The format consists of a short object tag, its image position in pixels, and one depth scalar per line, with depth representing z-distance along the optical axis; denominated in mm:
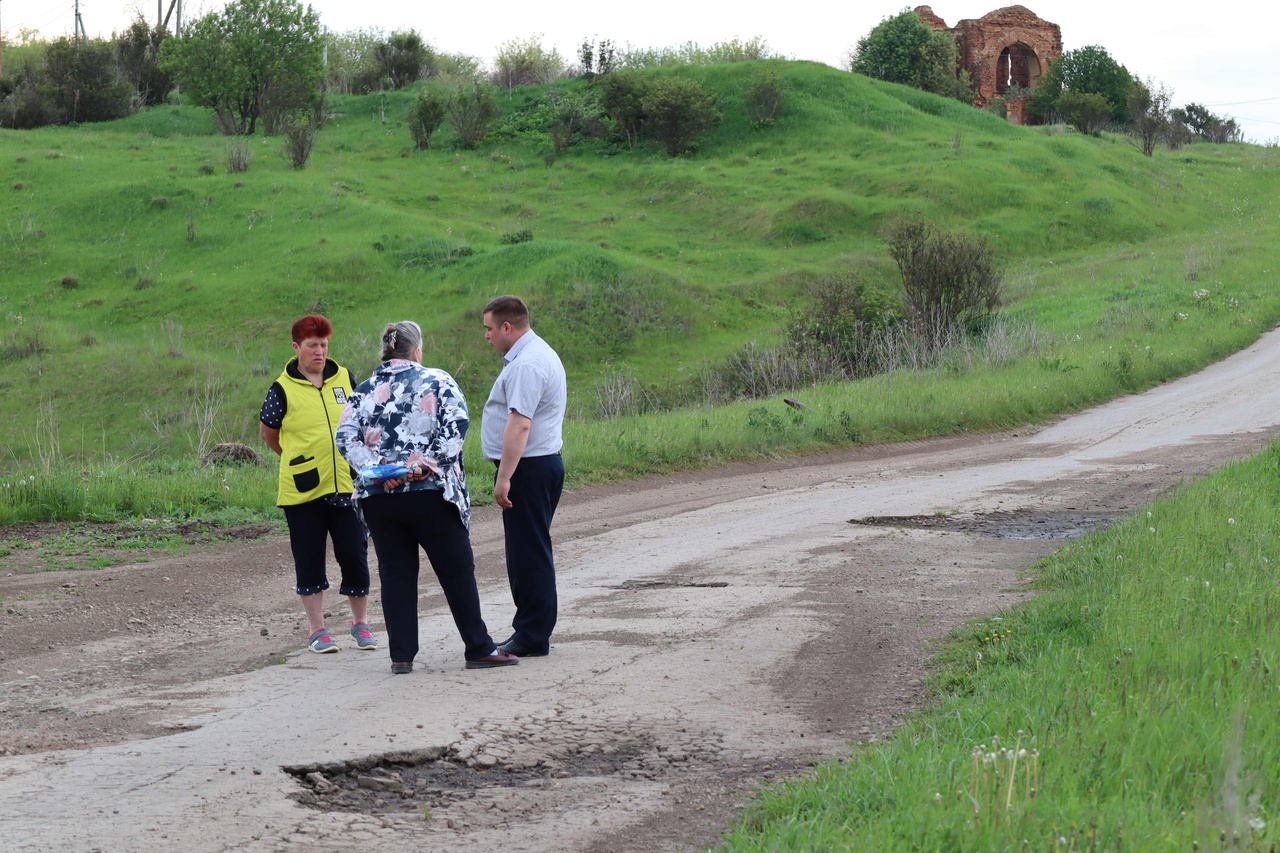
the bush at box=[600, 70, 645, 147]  51875
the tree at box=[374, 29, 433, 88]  67188
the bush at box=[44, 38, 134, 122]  56062
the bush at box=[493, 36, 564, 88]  68938
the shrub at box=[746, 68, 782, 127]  52594
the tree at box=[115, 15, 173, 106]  63656
